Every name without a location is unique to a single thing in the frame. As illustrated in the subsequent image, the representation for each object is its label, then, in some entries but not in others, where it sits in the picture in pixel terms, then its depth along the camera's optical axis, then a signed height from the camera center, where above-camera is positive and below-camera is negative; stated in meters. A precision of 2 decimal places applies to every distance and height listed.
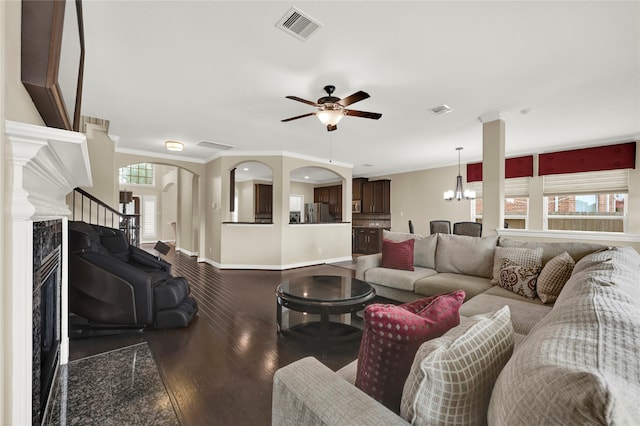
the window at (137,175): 10.22 +1.30
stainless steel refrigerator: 9.42 -0.08
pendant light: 5.72 +0.39
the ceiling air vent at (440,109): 3.51 +1.31
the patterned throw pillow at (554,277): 2.30 -0.54
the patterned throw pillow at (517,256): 2.69 -0.44
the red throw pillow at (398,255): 3.54 -0.56
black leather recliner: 2.57 -0.80
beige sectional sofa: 0.45 -0.31
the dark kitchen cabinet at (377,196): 8.61 +0.46
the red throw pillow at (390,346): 0.89 -0.44
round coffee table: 2.36 -0.77
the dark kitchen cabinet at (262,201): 9.62 +0.32
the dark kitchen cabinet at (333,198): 9.73 +0.47
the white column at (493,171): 3.79 +0.55
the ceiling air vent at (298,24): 1.91 +1.33
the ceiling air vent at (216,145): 5.29 +1.26
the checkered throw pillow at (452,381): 0.68 -0.43
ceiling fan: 2.83 +1.06
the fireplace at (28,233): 0.80 -0.09
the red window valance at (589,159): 4.84 +0.99
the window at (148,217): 10.57 -0.28
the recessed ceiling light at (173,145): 4.98 +1.16
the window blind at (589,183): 4.98 +0.57
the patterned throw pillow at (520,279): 2.51 -0.62
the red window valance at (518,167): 5.97 +0.99
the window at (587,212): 5.09 +0.01
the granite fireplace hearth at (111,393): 1.60 -1.19
